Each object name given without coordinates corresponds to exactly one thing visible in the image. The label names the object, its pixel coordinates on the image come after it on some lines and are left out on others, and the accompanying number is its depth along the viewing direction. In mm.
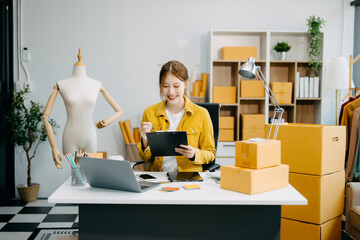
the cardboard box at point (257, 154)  1659
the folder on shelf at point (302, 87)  4277
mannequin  2840
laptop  1517
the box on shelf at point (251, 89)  4236
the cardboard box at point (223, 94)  4195
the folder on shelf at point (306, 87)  4281
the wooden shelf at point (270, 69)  4344
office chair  2826
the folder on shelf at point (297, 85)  4277
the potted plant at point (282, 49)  4266
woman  2299
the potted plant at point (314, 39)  4227
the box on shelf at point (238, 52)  4184
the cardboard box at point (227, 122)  4219
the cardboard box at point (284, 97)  4258
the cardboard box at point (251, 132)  4211
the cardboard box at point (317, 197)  2369
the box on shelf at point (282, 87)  4242
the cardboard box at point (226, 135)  4242
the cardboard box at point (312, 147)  2330
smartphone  1964
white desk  1623
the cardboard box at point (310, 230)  2385
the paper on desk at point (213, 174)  2037
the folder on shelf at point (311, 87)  4284
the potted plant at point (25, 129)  4039
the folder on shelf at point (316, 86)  4292
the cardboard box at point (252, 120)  4191
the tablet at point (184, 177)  1895
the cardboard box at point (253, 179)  1612
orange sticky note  1693
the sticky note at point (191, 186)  1726
